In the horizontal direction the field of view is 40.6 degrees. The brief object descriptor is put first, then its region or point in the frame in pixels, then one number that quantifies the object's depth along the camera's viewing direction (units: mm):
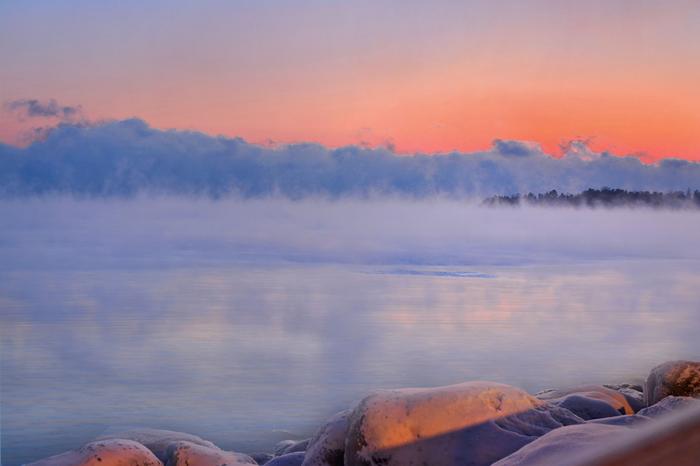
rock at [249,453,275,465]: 5488
